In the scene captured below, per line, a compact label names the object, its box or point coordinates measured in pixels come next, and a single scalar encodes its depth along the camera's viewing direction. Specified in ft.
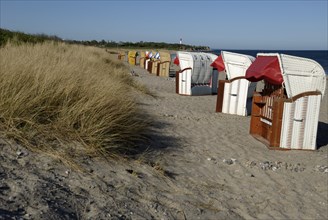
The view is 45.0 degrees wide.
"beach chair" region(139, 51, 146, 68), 108.82
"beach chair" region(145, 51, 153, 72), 92.61
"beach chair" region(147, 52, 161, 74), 87.15
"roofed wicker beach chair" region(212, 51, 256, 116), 36.91
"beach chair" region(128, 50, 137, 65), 122.31
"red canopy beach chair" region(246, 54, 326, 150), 24.53
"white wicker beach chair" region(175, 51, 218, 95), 51.24
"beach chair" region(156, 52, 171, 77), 83.15
